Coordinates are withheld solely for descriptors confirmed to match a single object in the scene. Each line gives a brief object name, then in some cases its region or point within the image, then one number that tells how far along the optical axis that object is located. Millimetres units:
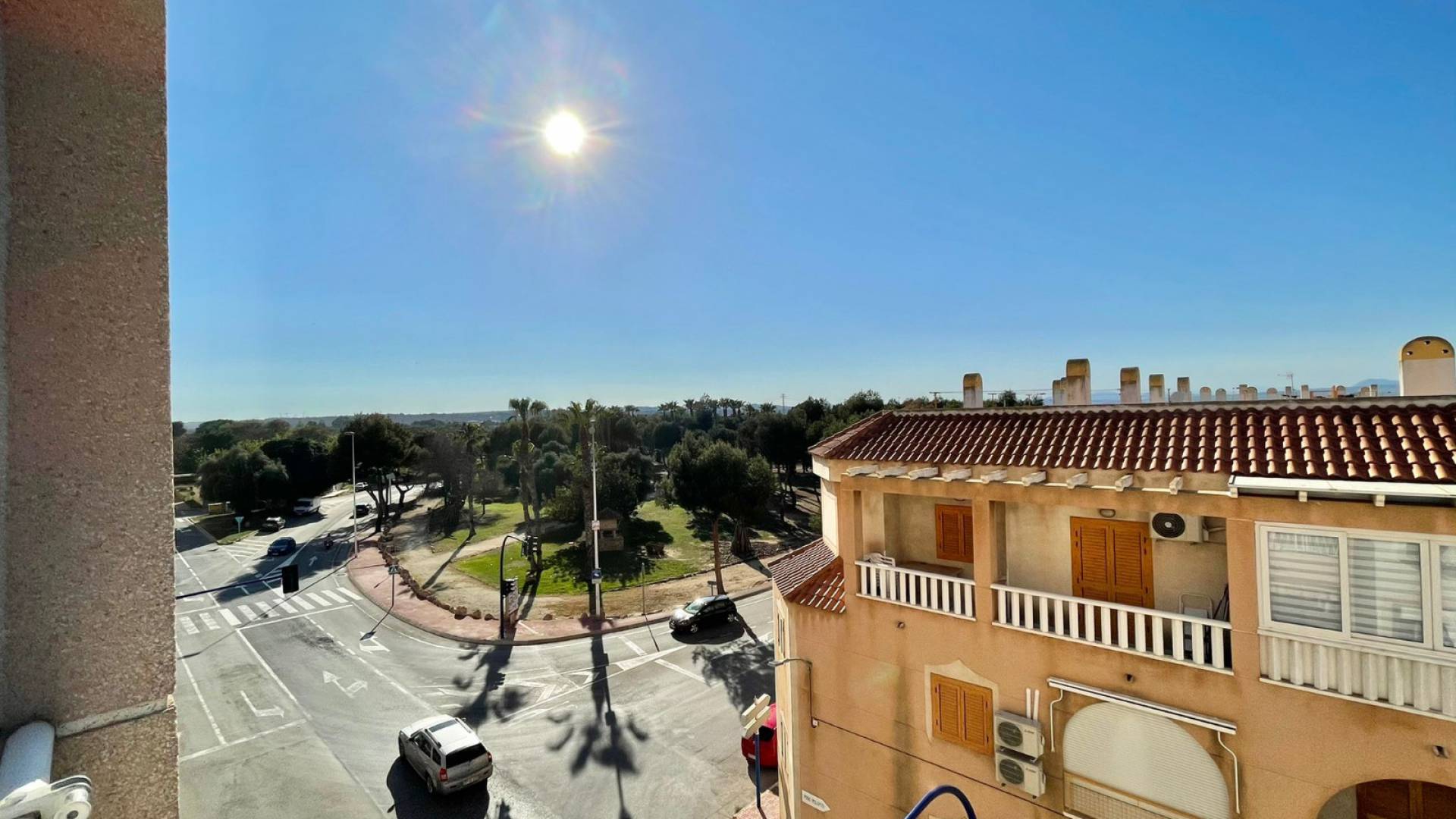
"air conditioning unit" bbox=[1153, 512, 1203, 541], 8367
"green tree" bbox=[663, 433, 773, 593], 30234
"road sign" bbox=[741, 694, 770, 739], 10523
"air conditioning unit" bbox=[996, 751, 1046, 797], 8133
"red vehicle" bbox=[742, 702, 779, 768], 14414
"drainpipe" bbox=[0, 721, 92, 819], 1695
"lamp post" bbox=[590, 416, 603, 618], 24781
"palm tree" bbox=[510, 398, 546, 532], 37847
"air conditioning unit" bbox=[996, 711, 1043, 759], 8172
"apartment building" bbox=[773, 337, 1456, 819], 6348
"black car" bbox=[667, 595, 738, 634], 23344
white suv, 12955
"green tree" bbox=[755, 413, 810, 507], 50344
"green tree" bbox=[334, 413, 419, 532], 46750
